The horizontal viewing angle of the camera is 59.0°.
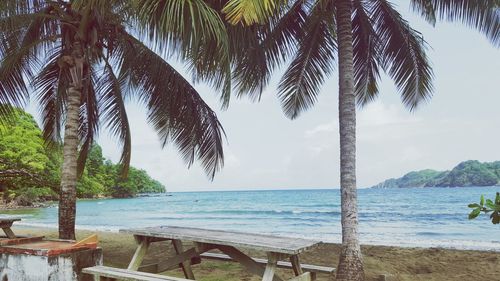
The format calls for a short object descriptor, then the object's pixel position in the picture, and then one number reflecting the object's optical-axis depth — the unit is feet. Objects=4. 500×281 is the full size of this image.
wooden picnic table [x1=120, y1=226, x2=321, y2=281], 13.16
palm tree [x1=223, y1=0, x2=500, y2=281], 21.59
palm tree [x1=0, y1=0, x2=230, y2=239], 23.53
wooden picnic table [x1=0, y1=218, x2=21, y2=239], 22.77
